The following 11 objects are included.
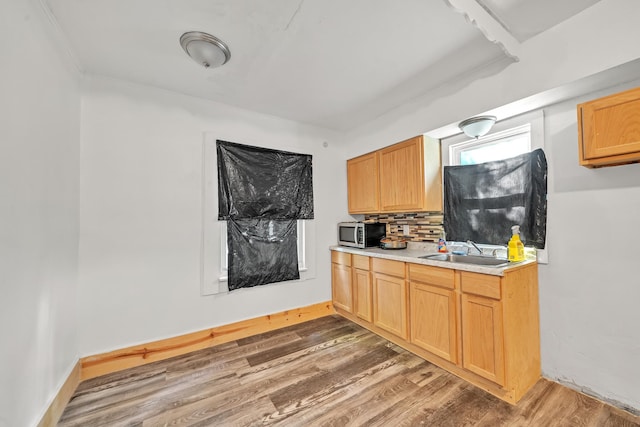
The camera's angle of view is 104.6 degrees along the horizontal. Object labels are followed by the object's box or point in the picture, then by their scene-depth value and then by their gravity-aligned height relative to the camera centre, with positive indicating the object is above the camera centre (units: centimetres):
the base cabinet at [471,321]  168 -84
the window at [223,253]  257 -38
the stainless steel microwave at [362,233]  301 -23
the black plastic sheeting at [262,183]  258 +38
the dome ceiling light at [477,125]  204 +75
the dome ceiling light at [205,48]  167 +120
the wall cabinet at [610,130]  136 +48
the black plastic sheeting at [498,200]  195 +12
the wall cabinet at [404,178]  254 +41
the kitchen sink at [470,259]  206 -41
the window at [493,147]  209 +63
